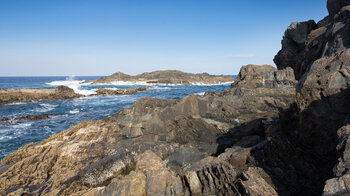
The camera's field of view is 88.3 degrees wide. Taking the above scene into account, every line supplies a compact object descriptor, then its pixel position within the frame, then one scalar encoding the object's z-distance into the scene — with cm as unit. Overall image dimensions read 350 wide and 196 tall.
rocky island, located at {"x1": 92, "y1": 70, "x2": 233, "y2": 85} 8352
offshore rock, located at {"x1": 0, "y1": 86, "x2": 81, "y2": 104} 3418
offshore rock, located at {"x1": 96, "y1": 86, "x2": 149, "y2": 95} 4578
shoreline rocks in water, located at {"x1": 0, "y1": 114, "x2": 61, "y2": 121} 2095
